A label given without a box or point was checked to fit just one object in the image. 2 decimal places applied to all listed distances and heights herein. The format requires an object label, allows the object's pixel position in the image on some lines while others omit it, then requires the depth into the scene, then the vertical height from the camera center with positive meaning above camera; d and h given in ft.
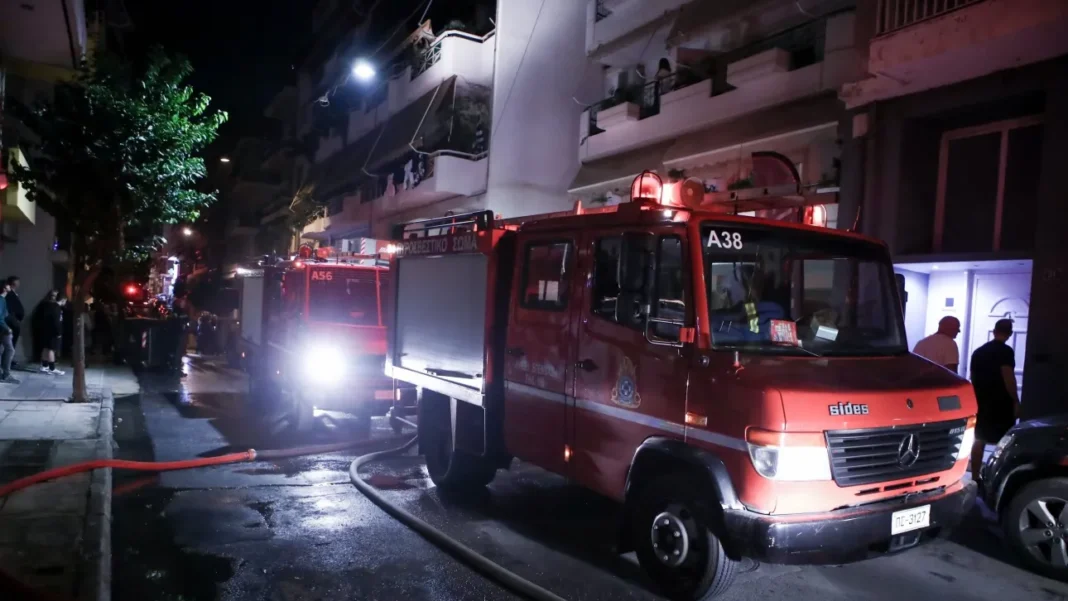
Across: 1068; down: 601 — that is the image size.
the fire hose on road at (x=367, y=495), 15.08 -6.67
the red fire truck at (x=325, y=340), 30.25 -3.31
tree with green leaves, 34.35 +4.76
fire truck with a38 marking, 13.35 -2.16
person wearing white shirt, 24.76 -1.80
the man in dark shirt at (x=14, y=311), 43.42 -3.81
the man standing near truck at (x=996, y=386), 23.49 -2.86
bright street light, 76.34 +20.25
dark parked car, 17.76 -4.82
